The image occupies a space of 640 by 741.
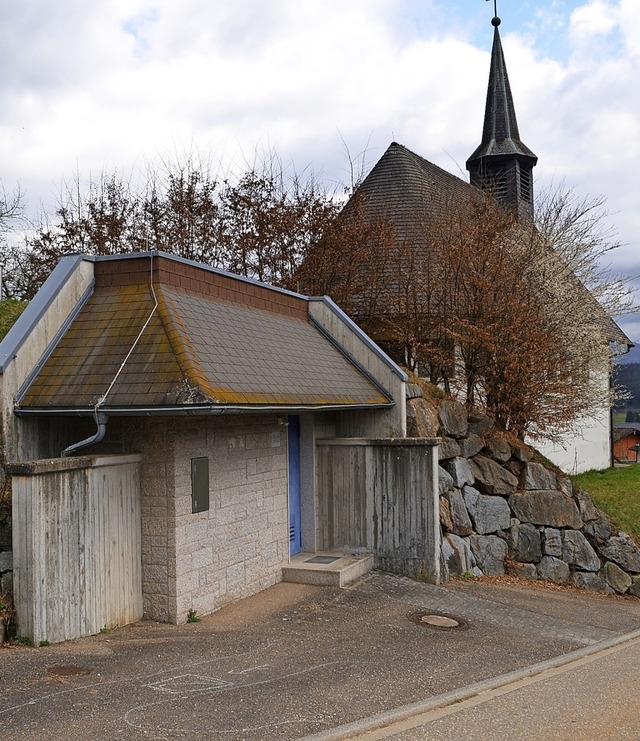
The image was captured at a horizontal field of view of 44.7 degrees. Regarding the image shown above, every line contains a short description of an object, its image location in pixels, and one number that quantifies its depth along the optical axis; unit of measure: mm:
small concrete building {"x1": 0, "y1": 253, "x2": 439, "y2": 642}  8312
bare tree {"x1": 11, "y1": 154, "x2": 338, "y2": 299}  20469
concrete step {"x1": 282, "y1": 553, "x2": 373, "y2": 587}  11570
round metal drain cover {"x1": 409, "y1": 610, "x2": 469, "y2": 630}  10062
